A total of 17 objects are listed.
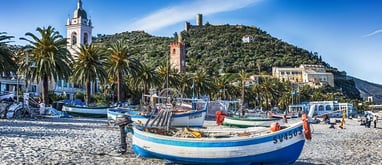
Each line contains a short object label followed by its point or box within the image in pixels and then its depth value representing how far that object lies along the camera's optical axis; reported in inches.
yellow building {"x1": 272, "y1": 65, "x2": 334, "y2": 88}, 7140.8
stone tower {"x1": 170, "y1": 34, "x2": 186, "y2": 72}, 5974.4
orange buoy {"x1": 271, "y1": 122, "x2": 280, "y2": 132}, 604.4
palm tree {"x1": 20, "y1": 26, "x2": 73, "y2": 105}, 1667.1
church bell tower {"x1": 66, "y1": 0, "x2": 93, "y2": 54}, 3467.0
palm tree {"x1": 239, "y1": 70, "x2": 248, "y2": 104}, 3585.1
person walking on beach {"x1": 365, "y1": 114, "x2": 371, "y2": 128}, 2208.4
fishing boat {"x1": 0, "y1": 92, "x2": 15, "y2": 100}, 1703.4
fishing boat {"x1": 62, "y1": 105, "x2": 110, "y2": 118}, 1850.4
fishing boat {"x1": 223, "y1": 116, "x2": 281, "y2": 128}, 1638.0
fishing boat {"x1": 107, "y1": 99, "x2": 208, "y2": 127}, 1285.7
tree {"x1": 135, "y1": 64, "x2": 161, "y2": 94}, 2471.7
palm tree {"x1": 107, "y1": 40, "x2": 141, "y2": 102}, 2038.6
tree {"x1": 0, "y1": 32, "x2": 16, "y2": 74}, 1505.9
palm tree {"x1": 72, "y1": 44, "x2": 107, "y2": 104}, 1909.4
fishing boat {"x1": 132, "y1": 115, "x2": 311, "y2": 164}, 574.2
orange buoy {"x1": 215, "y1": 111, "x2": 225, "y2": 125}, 1748.2
